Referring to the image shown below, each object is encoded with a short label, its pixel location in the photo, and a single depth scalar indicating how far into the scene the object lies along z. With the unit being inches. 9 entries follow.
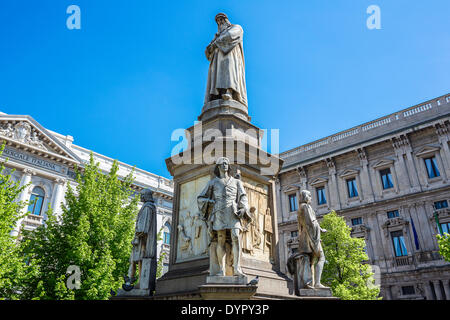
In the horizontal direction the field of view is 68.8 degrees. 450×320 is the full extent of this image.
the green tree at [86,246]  599.8
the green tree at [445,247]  726.4
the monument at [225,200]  218.4
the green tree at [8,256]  551.8
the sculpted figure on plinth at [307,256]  263.7
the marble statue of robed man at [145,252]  272.5
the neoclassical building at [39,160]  1099.3
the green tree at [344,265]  781.9
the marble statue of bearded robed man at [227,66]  343.0
